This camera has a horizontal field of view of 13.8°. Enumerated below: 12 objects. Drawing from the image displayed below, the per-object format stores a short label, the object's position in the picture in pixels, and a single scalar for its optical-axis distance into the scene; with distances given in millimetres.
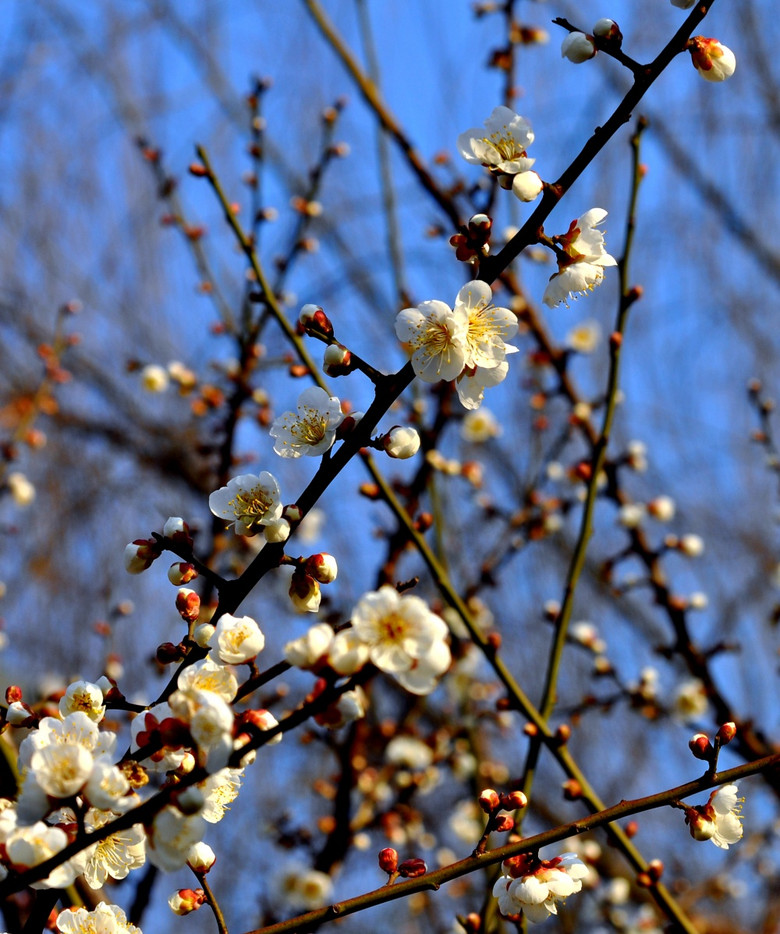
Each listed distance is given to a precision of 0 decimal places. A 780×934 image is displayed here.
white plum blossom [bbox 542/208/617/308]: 904
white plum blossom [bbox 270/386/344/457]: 896
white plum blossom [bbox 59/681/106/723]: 878
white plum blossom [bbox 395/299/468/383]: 883
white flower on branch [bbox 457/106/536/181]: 912
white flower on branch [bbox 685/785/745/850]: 892
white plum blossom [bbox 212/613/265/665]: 870
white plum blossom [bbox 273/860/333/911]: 1495
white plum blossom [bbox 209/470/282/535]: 892
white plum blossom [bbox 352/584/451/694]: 827
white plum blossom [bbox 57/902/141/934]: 883
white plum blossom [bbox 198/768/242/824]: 870
